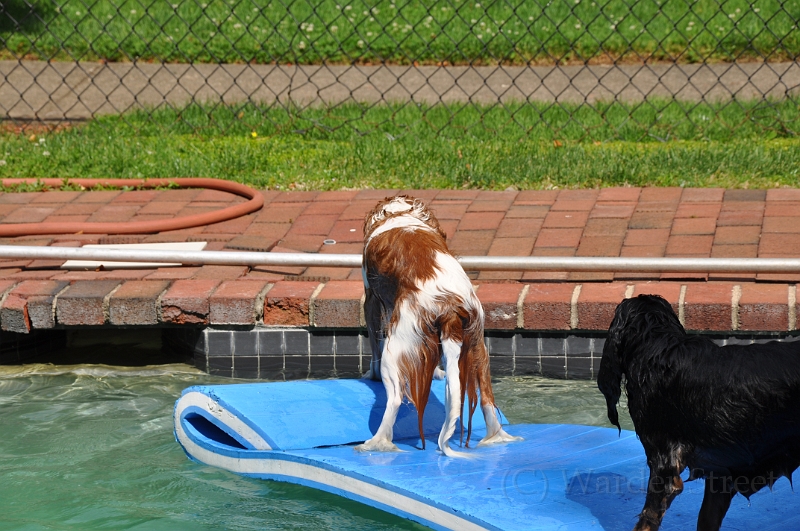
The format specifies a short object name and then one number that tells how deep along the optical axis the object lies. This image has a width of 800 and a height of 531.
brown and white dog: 7.26
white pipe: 9.69
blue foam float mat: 6.75
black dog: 5.57
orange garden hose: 12.41
